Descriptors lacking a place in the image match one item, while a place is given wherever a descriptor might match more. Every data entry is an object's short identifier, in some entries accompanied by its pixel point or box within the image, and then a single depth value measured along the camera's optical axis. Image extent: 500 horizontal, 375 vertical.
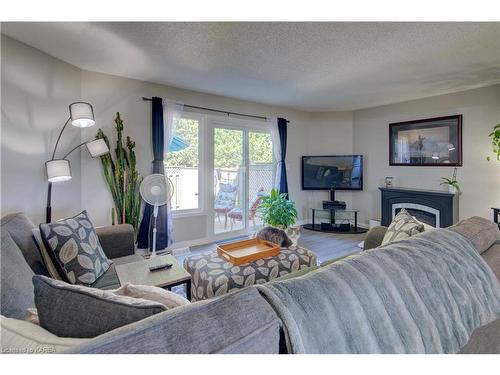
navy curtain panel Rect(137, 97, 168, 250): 3.39
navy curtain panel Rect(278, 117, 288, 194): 4.80
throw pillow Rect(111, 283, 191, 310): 0.85
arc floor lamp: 2.24
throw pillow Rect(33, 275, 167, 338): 0.67
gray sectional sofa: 0.53
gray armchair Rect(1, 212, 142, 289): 1.52
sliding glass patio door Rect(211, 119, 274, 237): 4.22
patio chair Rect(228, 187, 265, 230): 4.50
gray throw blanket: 0.70
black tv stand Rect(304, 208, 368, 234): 4.76
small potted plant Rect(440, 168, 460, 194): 3.80
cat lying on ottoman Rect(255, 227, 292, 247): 2.68
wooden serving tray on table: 2.19
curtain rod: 3.79
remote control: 1.80
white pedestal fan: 2.73
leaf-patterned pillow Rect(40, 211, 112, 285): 1.61
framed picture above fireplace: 3.89
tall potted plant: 3.13
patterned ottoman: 1.93
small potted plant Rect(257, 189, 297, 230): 3.92
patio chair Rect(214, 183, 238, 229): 4.25
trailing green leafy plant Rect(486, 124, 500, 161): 3.10
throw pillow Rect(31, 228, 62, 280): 1.61
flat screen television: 4.94
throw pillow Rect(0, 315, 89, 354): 0.61
